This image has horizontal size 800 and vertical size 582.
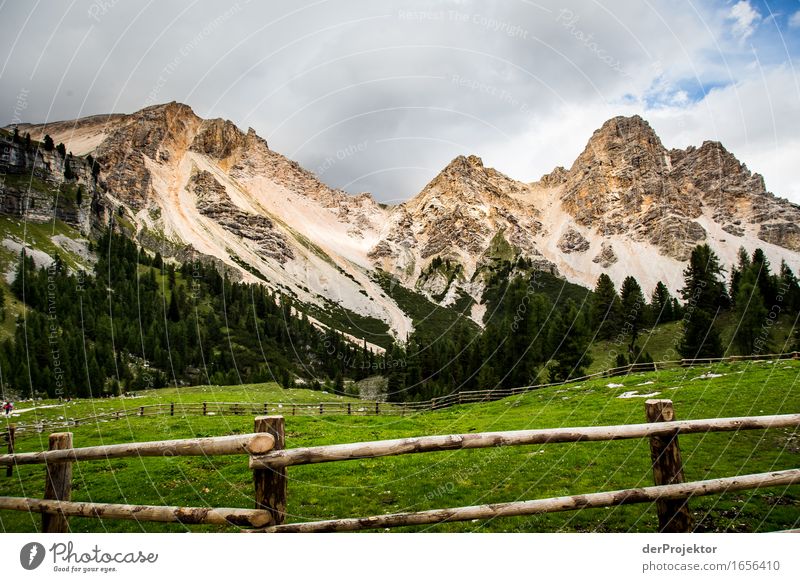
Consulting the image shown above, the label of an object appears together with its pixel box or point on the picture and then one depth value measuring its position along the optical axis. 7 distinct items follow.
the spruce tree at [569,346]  53.07
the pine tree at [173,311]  145.75
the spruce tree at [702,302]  57.38
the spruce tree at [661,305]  88.71
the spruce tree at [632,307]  67.65
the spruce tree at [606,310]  76.19
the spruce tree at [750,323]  58.34
